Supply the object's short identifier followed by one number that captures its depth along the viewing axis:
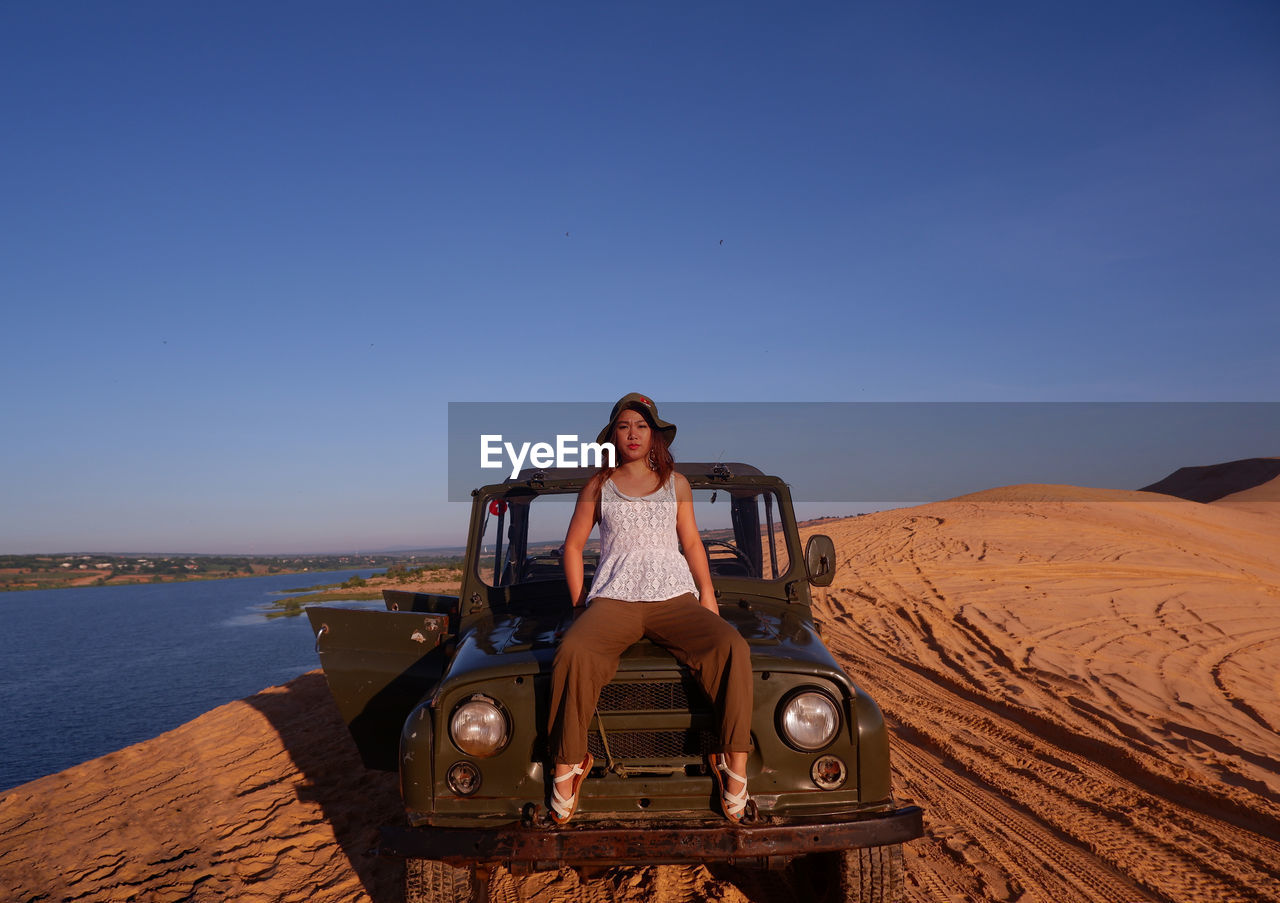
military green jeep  2.70
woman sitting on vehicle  2.83
